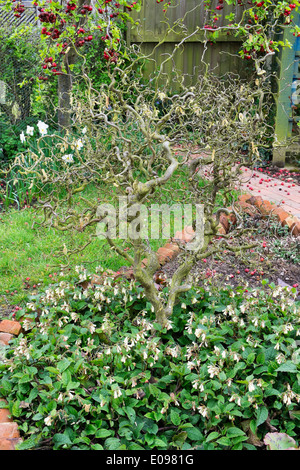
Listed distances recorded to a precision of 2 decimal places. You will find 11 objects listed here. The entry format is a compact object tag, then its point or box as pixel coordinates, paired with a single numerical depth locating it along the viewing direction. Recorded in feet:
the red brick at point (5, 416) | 6.65
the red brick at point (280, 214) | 12.94
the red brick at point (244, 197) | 14.03
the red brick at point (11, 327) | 8.39
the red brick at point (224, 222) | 12.67
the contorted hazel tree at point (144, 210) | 7.23
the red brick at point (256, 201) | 13.87
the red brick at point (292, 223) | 12.59
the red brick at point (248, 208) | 13.12
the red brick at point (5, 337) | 8.13
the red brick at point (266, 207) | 13.32
